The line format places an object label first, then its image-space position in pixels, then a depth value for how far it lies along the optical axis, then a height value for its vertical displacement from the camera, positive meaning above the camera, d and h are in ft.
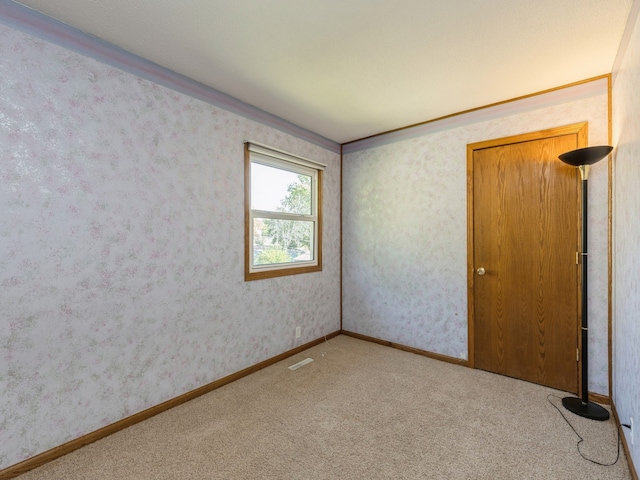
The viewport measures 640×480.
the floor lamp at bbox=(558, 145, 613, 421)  6.88 -2.06
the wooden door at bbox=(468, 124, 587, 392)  8.20 -0.58
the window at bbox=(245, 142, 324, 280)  9.64 +0.82
